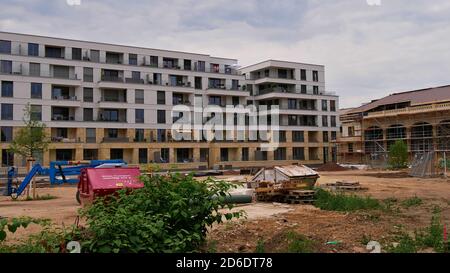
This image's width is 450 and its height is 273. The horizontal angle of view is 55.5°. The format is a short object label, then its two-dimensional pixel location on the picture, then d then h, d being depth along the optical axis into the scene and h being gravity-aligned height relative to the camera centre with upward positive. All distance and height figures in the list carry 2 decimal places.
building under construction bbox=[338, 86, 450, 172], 53.94 +3.21
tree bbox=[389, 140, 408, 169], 48.84 -0.72
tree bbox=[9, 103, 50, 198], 35.72 +0.99
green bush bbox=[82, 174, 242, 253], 5.51 -0.94
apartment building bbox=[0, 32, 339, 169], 53.50 +7.63
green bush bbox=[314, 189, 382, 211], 15.77 -2.06
